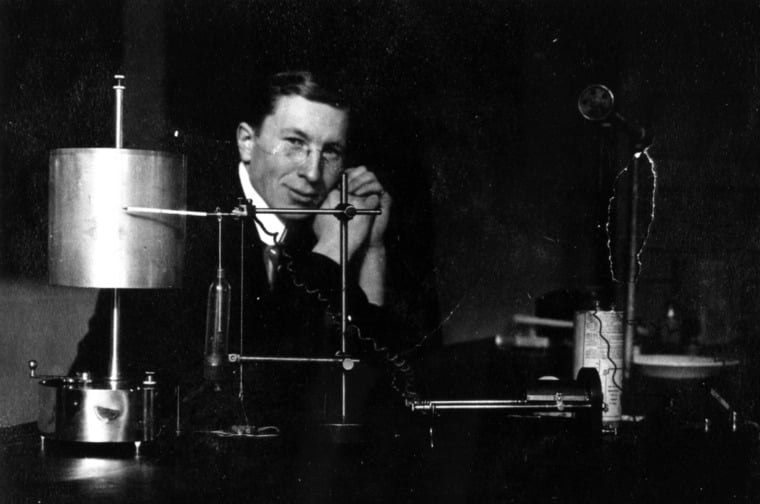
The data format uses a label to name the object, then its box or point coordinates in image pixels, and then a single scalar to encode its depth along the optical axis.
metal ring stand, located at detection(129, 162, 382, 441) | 2.62
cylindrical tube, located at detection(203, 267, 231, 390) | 2.56
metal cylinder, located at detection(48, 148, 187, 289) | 2.58
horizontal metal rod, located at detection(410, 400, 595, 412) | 2.59
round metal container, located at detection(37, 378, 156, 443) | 2.53
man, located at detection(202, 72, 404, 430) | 2.88
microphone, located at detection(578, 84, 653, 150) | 2.69
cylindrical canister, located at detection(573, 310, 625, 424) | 2.70
